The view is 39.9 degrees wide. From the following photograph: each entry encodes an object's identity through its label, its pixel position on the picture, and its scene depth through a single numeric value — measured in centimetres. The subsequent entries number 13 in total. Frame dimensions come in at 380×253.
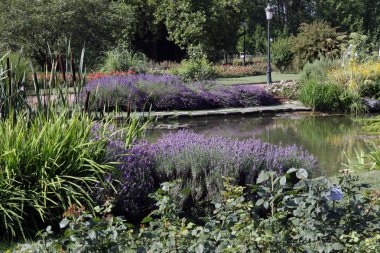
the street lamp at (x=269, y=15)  2276
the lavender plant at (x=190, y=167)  488
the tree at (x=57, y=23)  2500
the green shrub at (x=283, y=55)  3219
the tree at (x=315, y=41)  2606
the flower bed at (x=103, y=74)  1872
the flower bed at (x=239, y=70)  3112
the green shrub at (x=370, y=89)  1630
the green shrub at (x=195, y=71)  1962
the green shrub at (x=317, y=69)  1777
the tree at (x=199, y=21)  3462
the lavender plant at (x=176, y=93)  1538
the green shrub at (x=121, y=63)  2256
